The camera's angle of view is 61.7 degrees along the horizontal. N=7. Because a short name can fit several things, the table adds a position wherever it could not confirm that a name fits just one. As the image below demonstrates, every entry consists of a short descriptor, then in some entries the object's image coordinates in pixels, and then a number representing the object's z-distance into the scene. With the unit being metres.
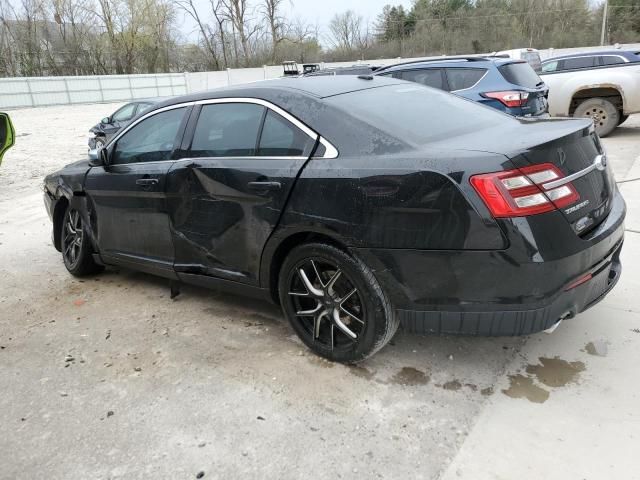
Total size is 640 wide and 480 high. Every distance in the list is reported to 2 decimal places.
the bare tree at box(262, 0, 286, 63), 51.44
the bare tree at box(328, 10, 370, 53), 51.62
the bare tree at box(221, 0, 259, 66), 51.22
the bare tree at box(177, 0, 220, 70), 50.59
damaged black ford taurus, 2.48
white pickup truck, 10.17
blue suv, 8.17
